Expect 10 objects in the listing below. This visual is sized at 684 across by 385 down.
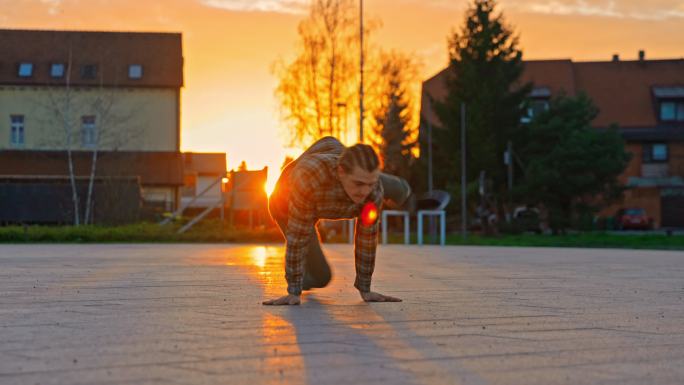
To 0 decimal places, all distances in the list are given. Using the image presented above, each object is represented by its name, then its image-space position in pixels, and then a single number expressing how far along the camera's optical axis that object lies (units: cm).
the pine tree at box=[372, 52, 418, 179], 4891
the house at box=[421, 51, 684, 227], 5766
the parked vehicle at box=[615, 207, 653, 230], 5147
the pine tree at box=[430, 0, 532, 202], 4553
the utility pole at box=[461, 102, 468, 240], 3482
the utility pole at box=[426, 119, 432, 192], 4660
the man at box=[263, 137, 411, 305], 642
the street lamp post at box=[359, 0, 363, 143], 3834
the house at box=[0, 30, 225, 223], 4828
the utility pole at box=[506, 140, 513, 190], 4588
